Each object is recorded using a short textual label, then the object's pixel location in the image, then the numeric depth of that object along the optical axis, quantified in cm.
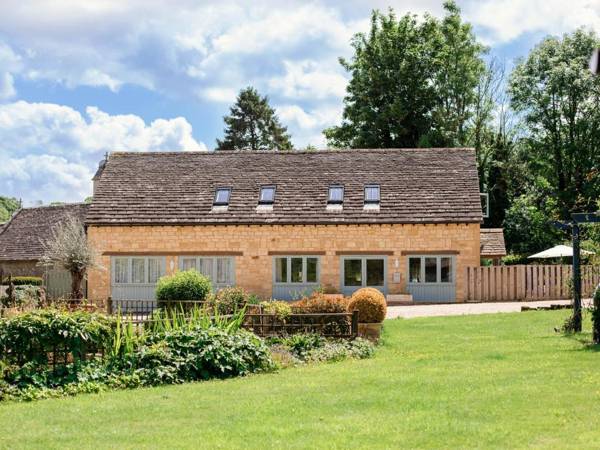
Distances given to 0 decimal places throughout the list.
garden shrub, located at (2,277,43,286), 4034
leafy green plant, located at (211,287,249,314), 2291
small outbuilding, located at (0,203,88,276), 4438
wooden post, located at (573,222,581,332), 1938
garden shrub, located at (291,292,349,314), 1891
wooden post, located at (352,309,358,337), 1820
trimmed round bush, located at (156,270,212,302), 2711
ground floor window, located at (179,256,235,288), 3669
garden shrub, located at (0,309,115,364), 1404
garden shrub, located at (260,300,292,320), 1839
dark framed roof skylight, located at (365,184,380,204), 3719
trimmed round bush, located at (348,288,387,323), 1927
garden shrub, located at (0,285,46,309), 2315
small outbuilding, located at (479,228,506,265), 4361
